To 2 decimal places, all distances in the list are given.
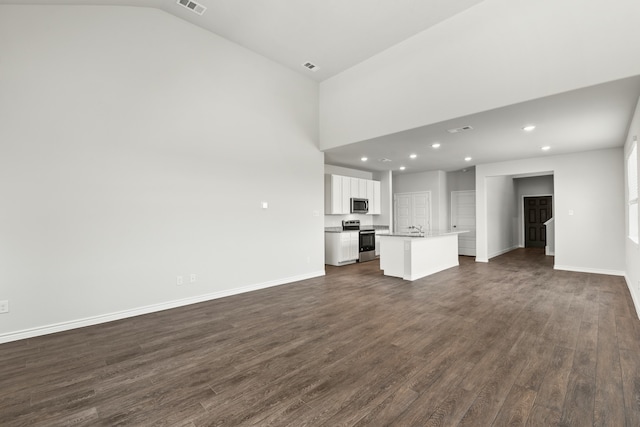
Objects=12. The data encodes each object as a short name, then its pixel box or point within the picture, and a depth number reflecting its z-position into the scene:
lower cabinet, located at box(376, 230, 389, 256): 8.66
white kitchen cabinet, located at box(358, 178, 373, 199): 8.30
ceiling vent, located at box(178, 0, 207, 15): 3.86
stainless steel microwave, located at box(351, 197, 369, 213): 8.08
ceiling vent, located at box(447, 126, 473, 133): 4.55
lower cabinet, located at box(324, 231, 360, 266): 7.43
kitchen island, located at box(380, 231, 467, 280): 5.64
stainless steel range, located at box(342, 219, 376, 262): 8.02
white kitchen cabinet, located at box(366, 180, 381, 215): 8.65
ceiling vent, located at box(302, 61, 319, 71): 5.42
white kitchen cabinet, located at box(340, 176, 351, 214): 7.79
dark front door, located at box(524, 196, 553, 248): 10.67
